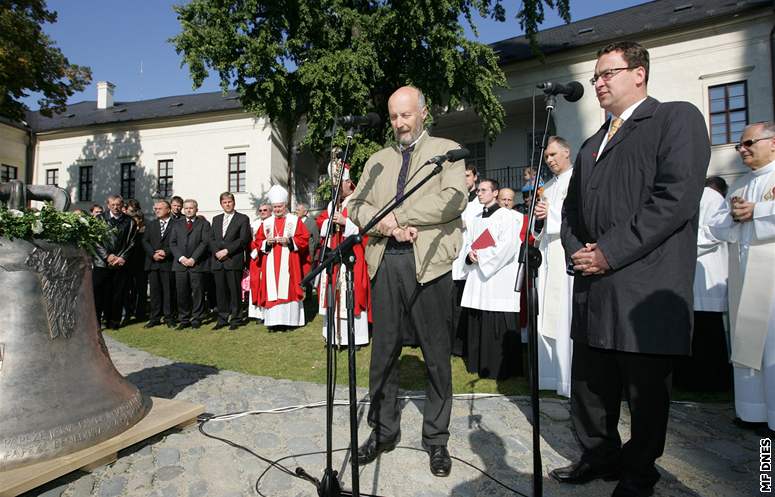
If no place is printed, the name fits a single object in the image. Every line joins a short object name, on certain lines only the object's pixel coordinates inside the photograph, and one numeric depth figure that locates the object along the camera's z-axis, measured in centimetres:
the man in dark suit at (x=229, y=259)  906
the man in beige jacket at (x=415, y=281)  309
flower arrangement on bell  310
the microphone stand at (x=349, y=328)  217
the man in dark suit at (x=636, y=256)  248
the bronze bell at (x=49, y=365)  291
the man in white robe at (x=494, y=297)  558
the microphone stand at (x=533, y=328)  229
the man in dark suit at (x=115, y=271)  887
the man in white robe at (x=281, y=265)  860
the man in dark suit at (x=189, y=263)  905
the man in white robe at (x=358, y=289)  700
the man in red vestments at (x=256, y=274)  922
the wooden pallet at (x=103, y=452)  265
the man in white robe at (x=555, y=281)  455
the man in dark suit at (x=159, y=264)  925
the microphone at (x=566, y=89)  254
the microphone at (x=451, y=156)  240
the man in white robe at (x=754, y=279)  381
